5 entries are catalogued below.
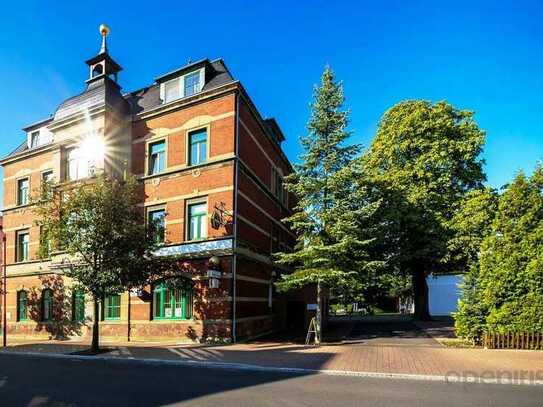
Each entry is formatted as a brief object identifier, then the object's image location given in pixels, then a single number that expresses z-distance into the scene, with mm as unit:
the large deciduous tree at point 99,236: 15648
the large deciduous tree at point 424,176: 25062
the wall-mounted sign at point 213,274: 16727
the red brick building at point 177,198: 18438
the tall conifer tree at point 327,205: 16859
